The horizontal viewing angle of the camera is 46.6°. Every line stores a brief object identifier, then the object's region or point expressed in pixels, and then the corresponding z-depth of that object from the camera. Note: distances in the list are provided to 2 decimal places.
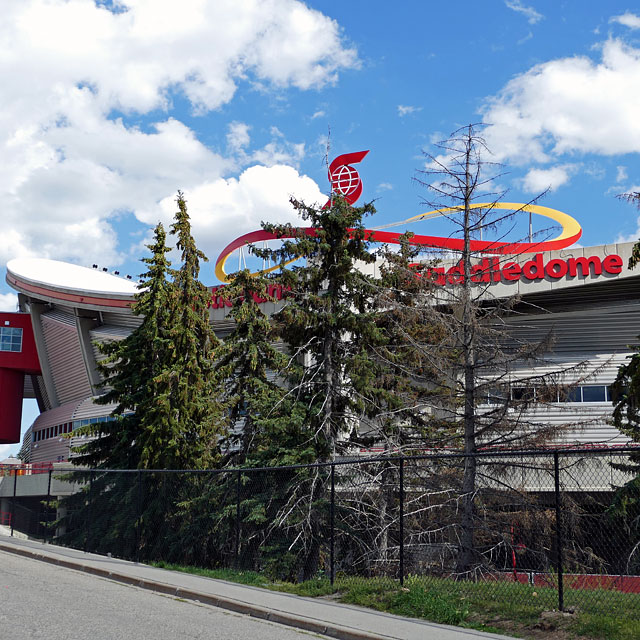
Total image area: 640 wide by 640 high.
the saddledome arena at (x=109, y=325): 32.62
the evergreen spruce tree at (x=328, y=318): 17.66
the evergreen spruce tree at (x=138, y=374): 23.98
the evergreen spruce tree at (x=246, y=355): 22.48
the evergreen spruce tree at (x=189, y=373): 22.62
